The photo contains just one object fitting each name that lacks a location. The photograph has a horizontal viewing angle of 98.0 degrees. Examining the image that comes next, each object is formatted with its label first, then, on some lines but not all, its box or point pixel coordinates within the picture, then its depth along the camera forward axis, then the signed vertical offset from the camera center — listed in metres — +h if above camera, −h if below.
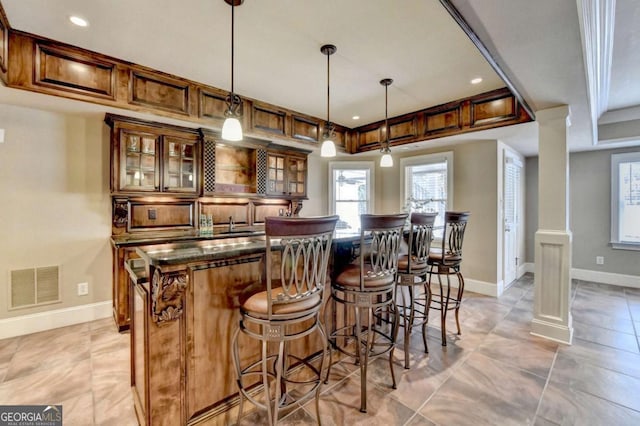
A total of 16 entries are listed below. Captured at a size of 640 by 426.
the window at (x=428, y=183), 4.65 +0.51
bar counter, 1.48 -0.66
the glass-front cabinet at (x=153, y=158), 3.11 +0.66
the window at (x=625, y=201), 4.53 +0.19
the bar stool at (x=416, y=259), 2.35 -0.42
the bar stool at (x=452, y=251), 2.75 -0.41
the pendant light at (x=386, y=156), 3.46 +0.72
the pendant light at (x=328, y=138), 2.54 +0.78
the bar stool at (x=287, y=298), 1.40 -0.48
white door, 4.44 -0.05
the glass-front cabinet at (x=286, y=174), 4.50 +0.64
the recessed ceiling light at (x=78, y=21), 2.16 +1.50
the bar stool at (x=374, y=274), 1.90 -0.46
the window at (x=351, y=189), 5.51 +0.46
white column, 2.80 -0.24
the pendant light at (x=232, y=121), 2.10 +0.69
